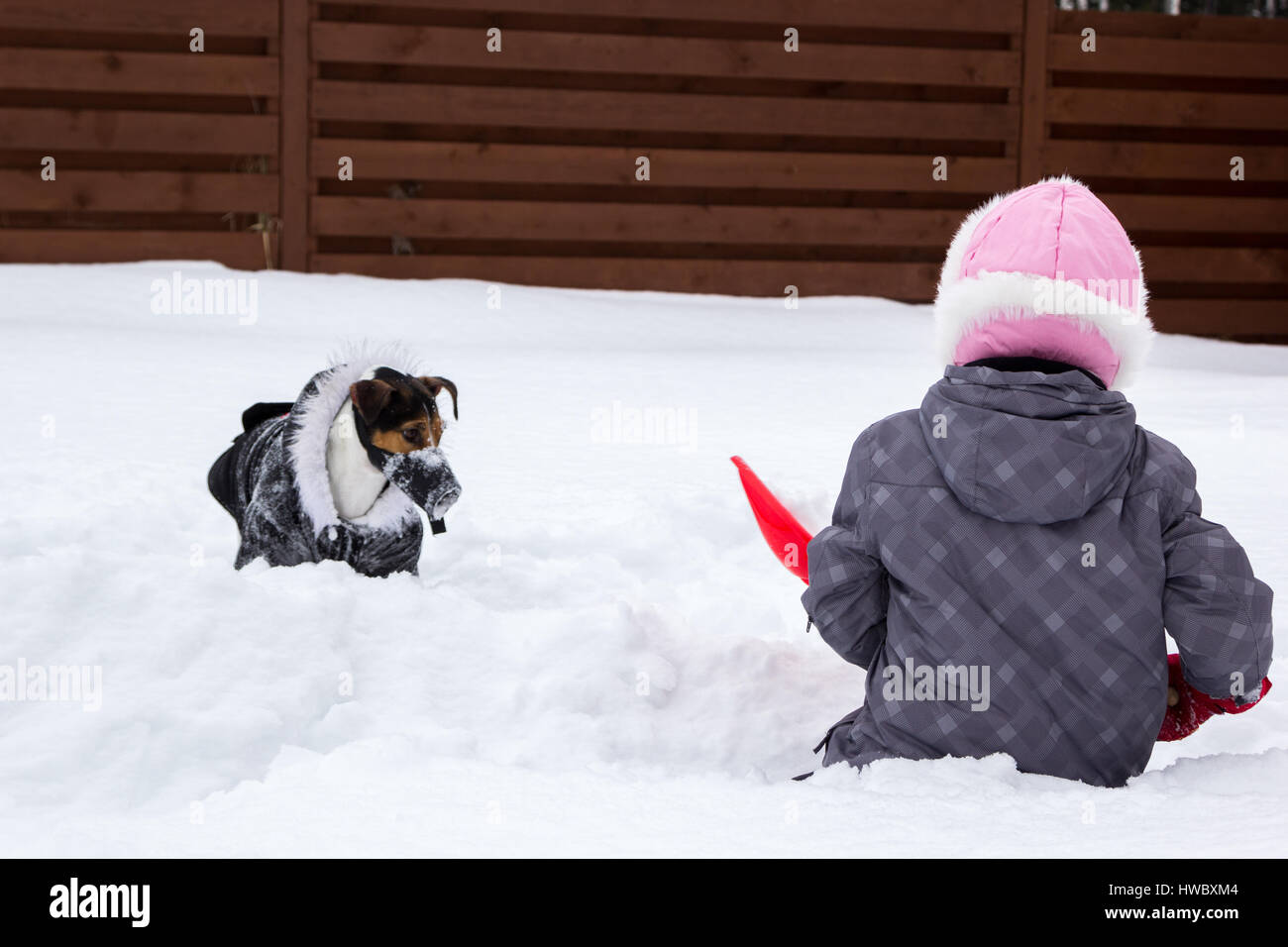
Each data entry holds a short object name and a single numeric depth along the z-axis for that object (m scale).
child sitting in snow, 1.76
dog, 2.77
